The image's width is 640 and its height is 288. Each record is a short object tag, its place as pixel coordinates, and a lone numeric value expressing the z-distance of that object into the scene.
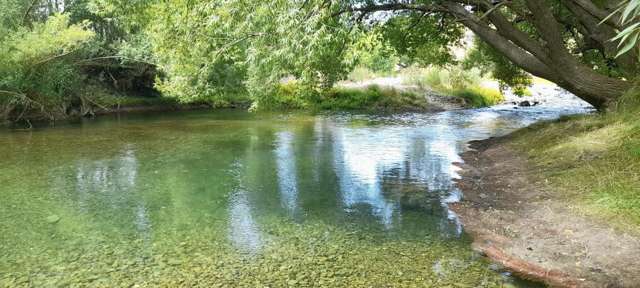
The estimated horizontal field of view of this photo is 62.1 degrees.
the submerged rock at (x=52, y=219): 8.79
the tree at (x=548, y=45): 11.65
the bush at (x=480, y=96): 32.94
